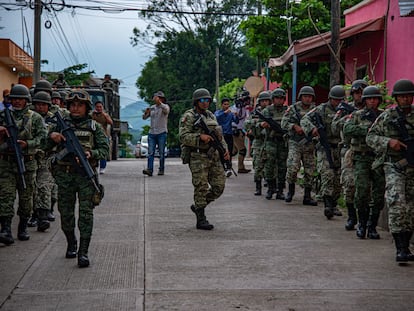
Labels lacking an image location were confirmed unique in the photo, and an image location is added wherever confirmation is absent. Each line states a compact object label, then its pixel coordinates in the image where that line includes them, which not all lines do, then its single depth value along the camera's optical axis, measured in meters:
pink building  14.81
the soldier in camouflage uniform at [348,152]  9.75
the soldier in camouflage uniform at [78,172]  7.75
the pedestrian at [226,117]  16.92
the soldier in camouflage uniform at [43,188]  9.75
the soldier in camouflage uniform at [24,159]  8.83
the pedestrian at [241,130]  17.77
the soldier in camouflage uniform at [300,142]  12.13
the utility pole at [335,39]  14.73
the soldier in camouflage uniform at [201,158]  9.95
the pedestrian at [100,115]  16.12
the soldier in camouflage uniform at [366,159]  9.16
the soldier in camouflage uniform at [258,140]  13.70
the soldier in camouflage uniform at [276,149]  13.17
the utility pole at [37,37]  24.27
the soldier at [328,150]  10.86
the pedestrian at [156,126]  16.89
